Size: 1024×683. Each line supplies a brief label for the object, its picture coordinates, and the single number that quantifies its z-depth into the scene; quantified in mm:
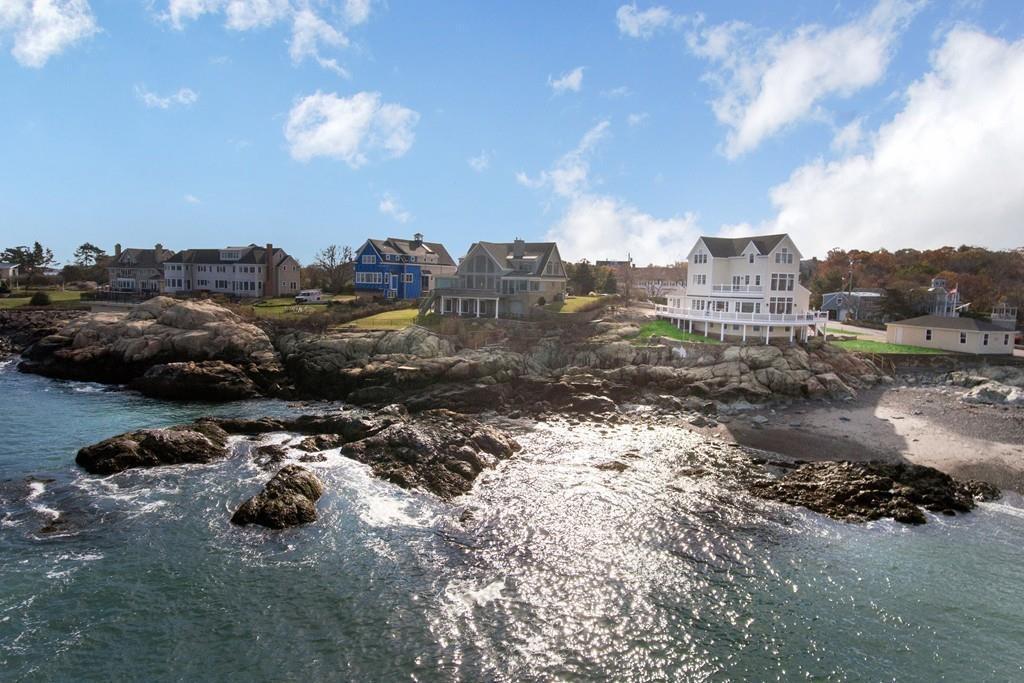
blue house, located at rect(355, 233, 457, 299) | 66000
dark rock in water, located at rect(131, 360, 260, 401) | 36562
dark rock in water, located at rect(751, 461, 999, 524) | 20906
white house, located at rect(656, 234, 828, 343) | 44844
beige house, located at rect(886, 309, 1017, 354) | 45469
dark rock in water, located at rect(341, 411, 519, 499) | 22672
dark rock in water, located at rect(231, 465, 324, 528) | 19045
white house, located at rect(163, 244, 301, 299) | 74375
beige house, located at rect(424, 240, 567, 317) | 54469
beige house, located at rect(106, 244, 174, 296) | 82812
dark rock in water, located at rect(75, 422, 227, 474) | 22953
